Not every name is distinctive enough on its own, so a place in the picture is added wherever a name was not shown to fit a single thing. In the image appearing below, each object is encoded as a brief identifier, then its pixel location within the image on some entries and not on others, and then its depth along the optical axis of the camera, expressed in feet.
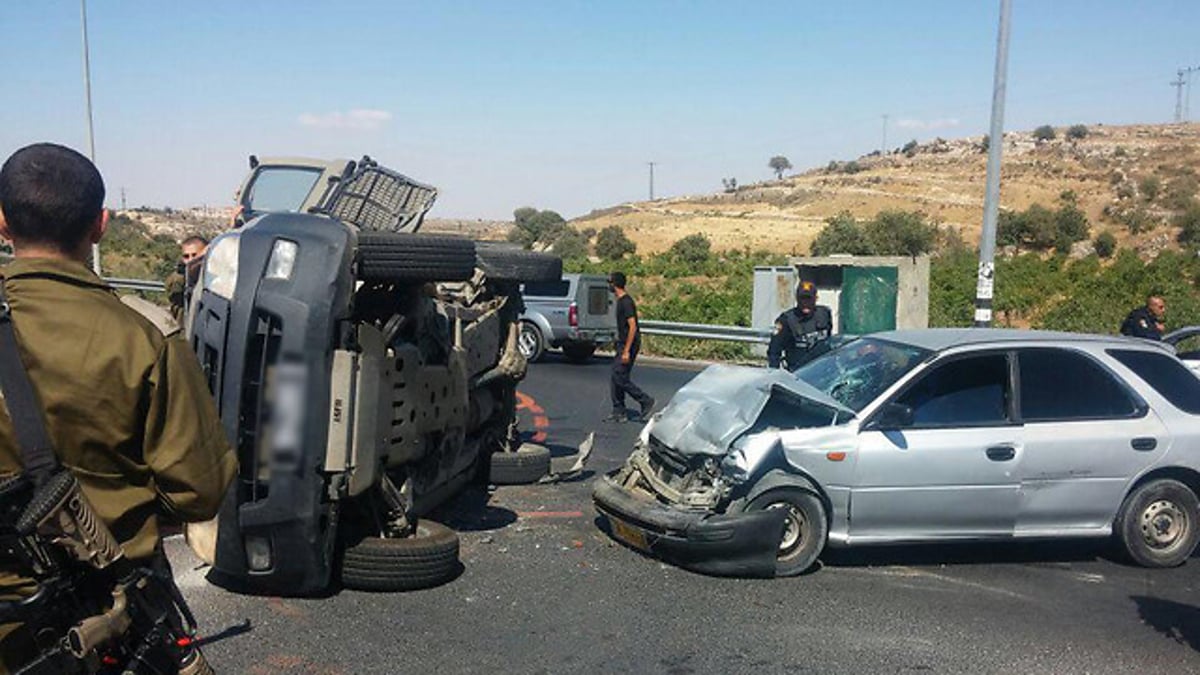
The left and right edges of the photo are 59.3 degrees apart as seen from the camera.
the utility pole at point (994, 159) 48.01
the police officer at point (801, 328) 35.58
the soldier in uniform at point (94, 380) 7.79
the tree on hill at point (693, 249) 174.29
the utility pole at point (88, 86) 87.71
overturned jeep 17.07
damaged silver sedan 21.49
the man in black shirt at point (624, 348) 40.65
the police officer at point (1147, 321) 39.40
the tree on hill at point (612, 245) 195.00
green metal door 59.47
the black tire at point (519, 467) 29.14
